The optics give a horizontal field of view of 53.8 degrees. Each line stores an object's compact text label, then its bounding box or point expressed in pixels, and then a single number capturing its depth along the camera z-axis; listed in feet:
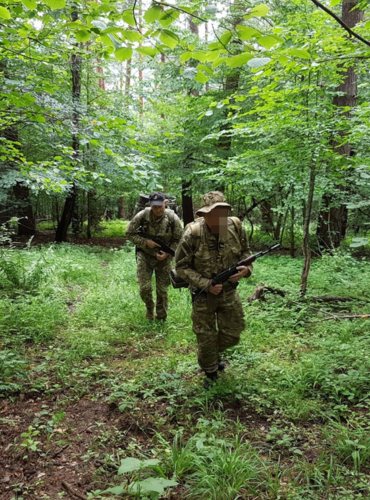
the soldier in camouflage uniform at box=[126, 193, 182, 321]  20.21
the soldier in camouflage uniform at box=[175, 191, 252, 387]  13.51
